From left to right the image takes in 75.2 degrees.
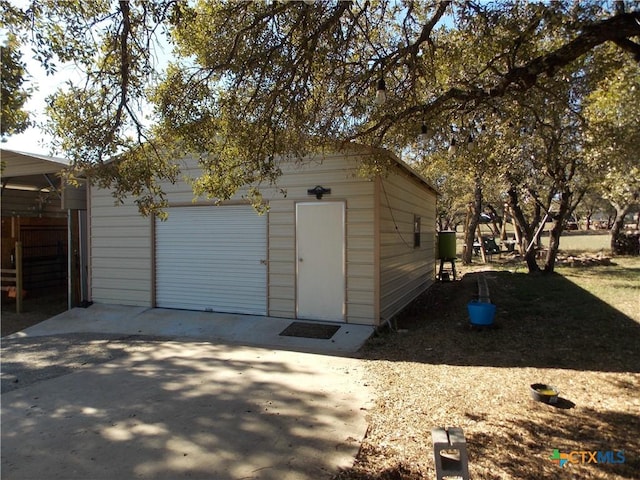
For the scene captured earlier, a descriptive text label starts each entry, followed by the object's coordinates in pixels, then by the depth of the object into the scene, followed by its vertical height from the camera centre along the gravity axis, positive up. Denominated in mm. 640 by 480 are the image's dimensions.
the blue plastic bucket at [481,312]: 6484 -1309
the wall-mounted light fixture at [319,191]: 6957 +647
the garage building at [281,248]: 6805 -339
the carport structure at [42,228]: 8758 +55
